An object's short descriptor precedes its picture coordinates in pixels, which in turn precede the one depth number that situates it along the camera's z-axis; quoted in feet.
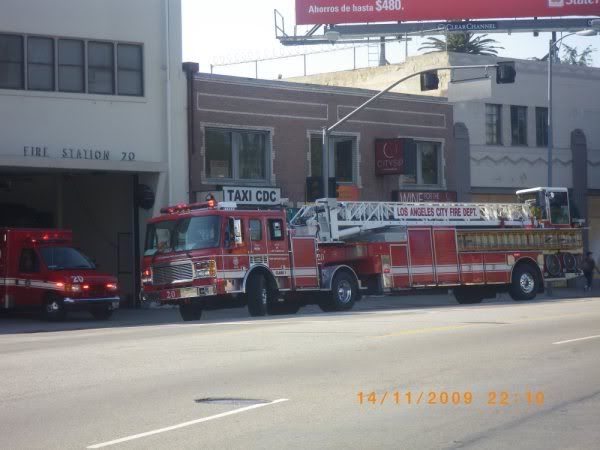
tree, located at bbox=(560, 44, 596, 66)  304.71
